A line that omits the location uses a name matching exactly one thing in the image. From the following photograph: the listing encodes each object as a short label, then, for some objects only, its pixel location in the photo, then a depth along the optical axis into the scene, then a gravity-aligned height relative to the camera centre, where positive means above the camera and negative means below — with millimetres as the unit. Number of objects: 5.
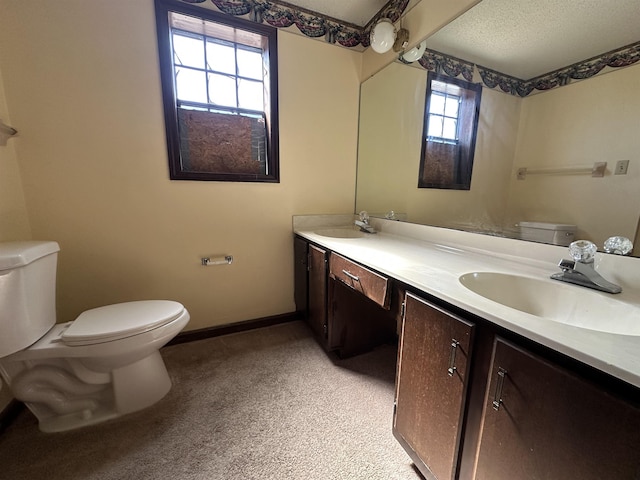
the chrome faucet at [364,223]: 1863 -212
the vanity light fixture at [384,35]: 1508 +951
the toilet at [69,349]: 997 -662
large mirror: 809 +223
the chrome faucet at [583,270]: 754 -223
